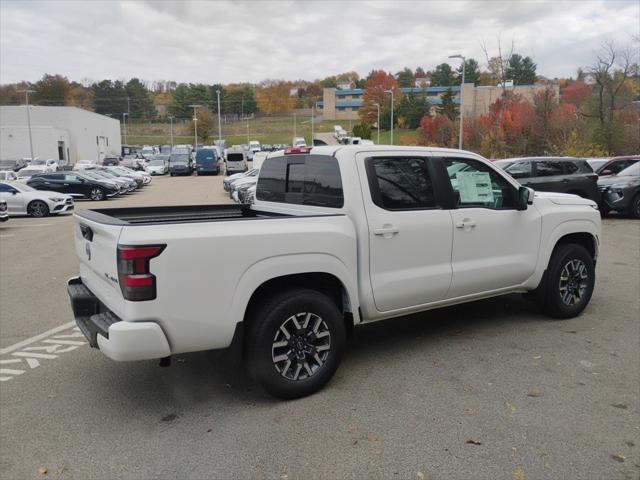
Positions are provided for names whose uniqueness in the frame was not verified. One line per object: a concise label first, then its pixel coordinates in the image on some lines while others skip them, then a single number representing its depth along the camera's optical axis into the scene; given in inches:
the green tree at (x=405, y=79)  5797.2
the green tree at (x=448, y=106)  3463.8
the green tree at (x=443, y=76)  5152.6
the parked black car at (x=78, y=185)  1008.2
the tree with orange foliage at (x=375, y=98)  4045.3
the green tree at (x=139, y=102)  5639.8
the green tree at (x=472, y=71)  4312.5
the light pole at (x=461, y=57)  1196.5
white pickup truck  135.9
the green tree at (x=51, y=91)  4658.0
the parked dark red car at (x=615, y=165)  666.2
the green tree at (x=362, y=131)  2287.2
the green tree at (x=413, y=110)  3961.6
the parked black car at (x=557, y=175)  589.0
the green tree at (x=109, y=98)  5393.7
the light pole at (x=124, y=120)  5022.1
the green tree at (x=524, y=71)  4330.5
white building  2596.0
